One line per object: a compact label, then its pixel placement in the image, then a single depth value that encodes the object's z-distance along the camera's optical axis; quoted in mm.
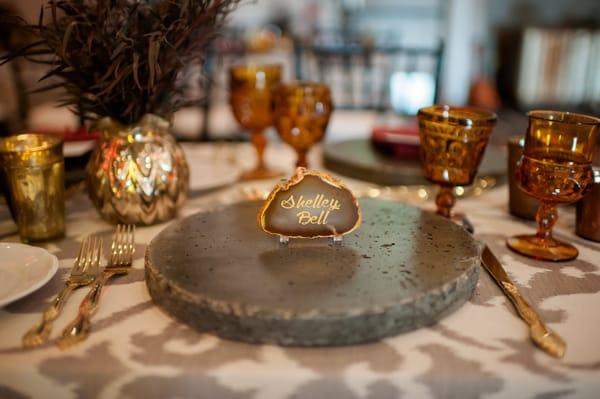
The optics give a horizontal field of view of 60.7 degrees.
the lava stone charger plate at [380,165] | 1073
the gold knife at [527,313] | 509
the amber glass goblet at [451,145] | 798
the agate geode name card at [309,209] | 670
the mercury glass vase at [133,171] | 809
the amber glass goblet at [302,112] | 1013
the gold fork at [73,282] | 521
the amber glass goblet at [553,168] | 701
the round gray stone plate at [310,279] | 507
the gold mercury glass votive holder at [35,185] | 736
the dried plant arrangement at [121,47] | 728
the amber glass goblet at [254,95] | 1156
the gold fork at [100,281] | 521
